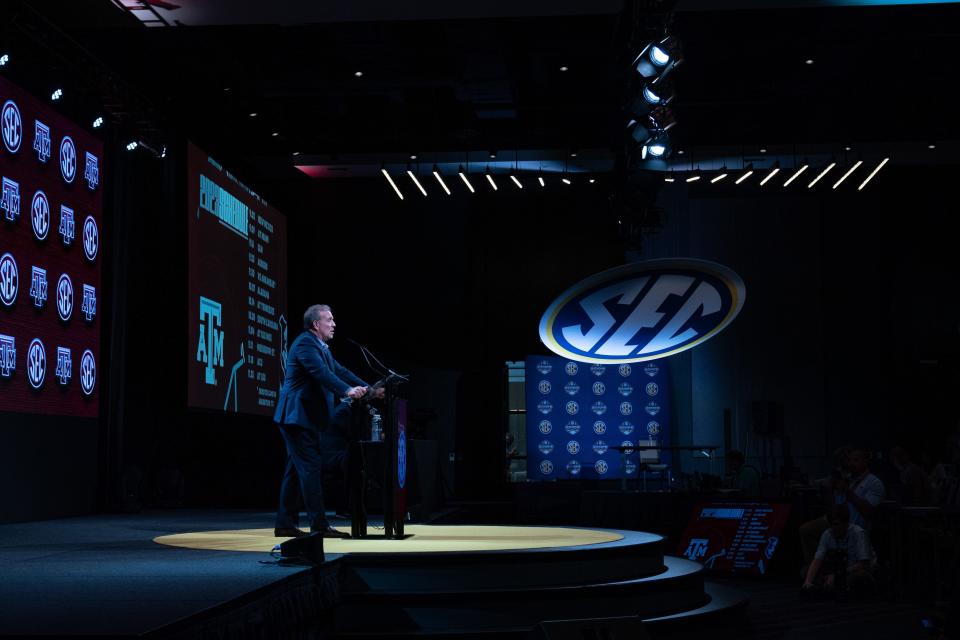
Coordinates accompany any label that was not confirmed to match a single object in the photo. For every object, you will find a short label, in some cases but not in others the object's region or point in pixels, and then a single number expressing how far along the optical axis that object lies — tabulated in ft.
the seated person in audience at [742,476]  34.17
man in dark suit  19.54
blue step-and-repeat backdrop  46.44
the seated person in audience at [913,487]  29.40
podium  19.97
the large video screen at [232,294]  32.24
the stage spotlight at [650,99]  28.79
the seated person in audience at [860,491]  24.56
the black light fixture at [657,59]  26.50
